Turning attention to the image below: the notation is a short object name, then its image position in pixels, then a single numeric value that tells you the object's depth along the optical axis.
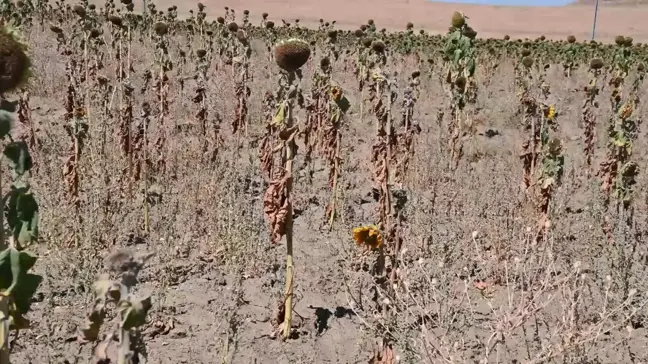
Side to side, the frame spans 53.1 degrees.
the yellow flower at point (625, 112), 6.39
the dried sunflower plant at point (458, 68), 8.09
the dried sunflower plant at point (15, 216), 1.90
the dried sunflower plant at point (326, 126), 6.01
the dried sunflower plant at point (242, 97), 8.09
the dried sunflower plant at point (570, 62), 16.02
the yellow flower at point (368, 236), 3.37
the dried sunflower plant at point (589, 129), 8.40
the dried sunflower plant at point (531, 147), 6.20
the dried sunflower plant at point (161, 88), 6.21
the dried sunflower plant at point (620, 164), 5.88
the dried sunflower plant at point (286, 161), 3.64
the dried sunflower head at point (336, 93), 6.17
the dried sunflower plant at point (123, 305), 1.79
